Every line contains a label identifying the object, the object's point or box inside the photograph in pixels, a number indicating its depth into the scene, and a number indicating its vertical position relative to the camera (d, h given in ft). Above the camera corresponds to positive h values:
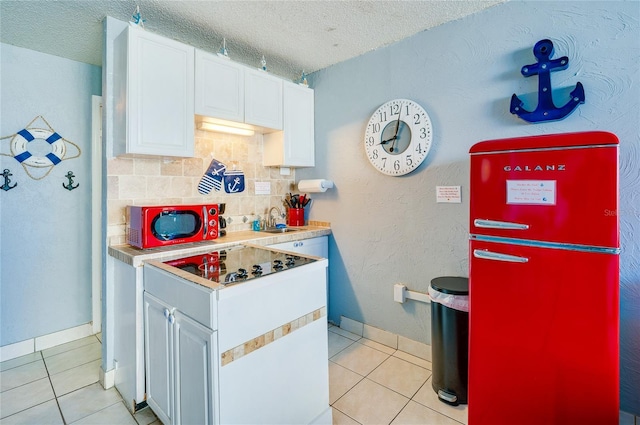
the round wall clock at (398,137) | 7.62 +1.92
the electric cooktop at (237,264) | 4.62 -0.92
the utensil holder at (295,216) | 10.27 -0.19
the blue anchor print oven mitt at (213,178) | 8.68 +0.93
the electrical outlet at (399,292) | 8.12 -2.14
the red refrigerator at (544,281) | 4.21 -1.04
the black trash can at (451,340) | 6.17 -2.62
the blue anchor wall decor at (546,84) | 5.64 +2.37
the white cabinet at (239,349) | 4.09 -2.07
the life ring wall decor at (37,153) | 7.95 +1.66
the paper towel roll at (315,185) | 9.59 +0.79
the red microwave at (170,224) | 6.29 -0.31
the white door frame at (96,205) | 9.12 +0.15
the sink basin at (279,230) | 9.57 -0.61
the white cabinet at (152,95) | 6.35 +2.49
